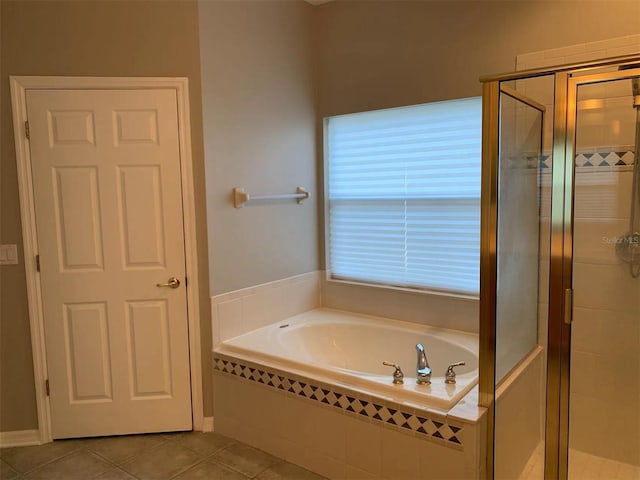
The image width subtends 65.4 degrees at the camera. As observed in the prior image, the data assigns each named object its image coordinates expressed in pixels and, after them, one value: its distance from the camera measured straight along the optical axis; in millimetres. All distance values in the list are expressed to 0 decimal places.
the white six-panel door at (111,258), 2773
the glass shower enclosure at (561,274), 2145
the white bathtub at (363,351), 2357
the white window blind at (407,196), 3098
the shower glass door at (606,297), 2393
